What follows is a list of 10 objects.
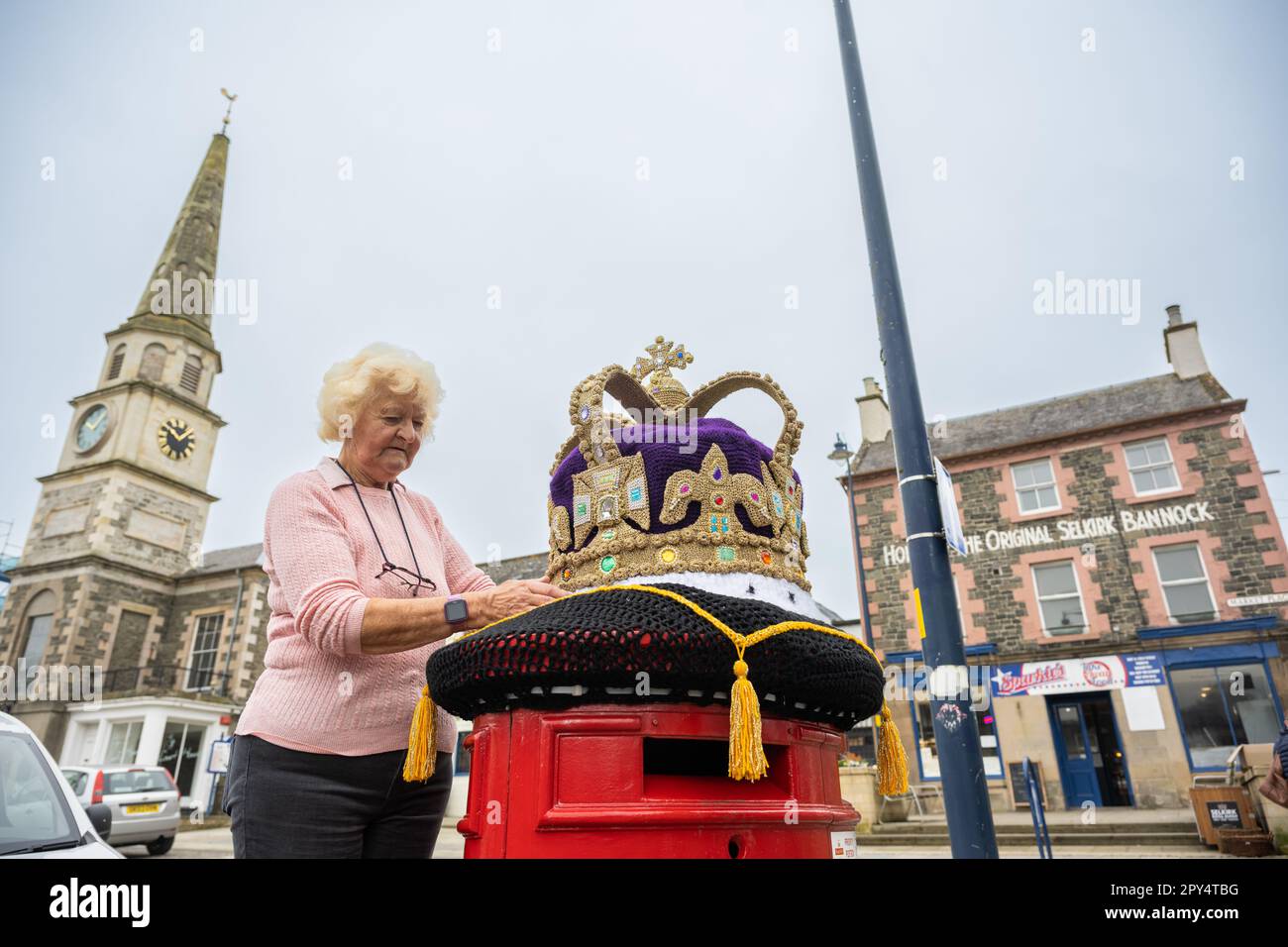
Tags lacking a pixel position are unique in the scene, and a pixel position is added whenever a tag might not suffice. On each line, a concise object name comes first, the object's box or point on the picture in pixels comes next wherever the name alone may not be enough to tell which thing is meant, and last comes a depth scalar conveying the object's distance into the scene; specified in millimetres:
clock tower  23594
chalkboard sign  15250
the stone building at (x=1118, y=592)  15734
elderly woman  1550
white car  3152
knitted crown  2049
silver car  10805
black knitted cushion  1513
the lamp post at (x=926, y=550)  3518
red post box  1470
